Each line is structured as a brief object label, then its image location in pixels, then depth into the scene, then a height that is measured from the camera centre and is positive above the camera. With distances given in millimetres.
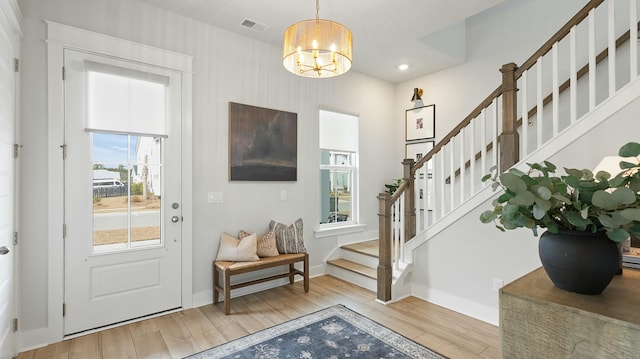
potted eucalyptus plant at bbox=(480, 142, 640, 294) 815 -109
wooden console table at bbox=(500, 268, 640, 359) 756 -383
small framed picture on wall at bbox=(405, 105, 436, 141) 4707 +885
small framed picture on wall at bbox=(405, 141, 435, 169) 4750 +485
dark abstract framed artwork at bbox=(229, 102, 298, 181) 3443 +425
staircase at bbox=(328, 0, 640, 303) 2250 +422
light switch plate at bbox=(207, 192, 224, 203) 3285 -191
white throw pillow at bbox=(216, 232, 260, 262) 3221 -736
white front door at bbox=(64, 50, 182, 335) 2574 -101
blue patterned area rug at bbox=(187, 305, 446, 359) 2293 -1307
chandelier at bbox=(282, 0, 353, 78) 2148 +979
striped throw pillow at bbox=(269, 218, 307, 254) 3615 -703
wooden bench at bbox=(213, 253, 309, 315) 2992 -928
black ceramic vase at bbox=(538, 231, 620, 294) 897 -243
